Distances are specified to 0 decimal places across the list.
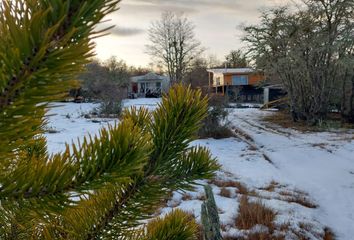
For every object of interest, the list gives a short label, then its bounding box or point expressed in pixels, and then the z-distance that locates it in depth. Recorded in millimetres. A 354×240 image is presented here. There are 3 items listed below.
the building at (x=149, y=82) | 55488
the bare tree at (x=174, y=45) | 41172
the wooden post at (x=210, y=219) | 2385
